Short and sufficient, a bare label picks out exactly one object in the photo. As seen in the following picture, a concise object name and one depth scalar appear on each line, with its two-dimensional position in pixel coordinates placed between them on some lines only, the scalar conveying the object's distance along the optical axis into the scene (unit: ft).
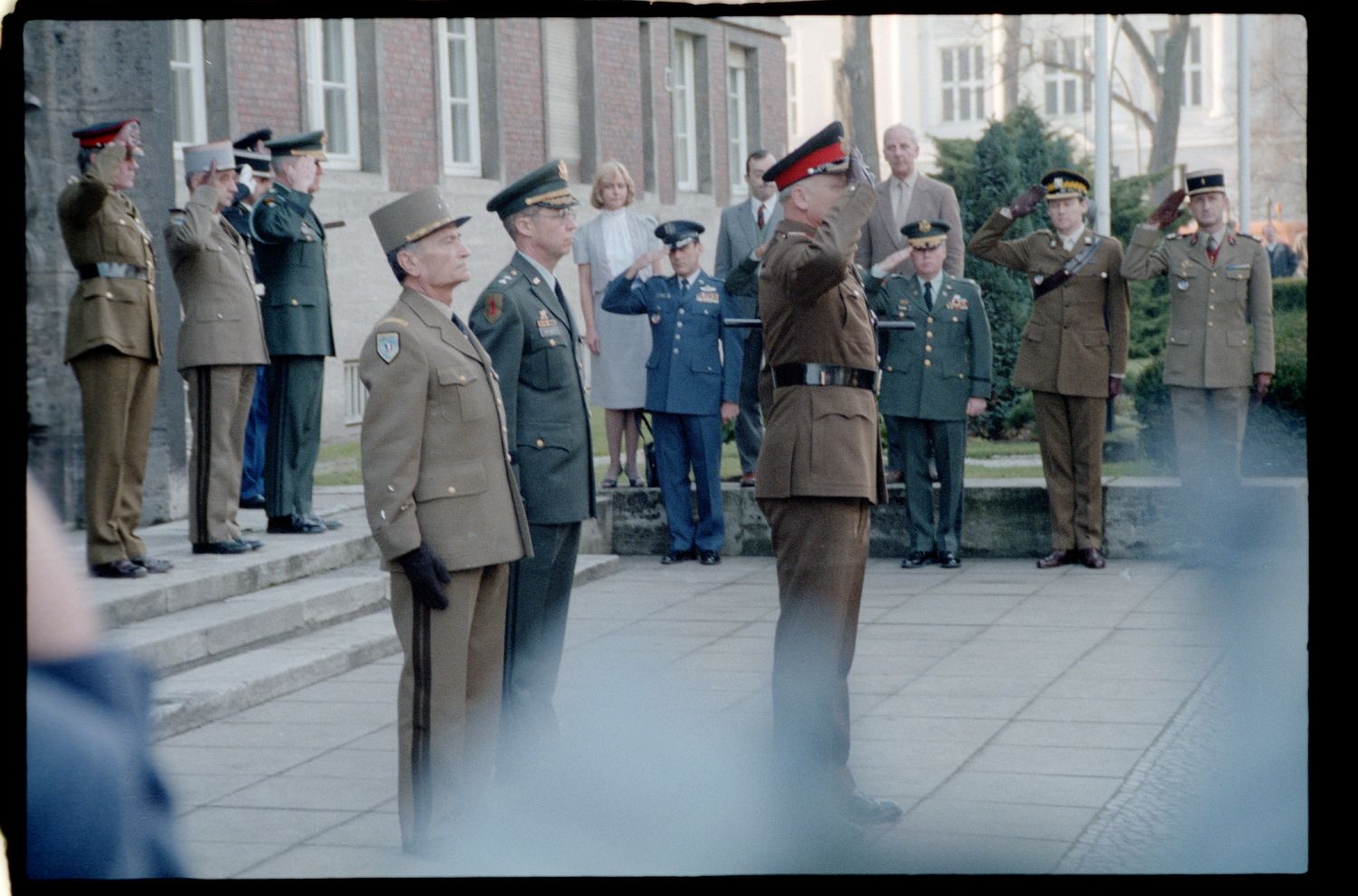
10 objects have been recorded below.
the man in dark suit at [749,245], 35.42
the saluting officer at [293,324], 29.63
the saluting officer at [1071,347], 32.17
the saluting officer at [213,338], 27.37
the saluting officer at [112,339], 24.95
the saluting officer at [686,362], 32.99
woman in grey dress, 36.04
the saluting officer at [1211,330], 31.94
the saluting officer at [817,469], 17.71
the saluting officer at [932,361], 32.58
